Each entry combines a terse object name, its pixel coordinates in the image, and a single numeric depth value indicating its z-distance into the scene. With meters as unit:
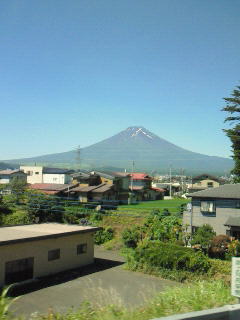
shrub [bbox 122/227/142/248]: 28.65
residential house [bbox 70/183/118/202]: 52.12
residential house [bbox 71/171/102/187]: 59.16
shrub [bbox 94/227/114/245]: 31.72
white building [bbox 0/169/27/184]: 74.44
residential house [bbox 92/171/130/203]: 58.16
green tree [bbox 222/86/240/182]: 38.75
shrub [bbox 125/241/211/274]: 19.31
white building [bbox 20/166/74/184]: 77.50
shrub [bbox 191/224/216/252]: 24.78
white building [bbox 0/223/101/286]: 17.34
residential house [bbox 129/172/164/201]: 65.25
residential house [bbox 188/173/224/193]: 72.81
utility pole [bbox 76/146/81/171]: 68.06
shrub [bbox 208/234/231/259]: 24.25
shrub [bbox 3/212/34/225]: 34.52
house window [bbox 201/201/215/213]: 27.97
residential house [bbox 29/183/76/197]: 52.58
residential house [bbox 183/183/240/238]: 26.77
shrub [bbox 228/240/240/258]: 22.92
